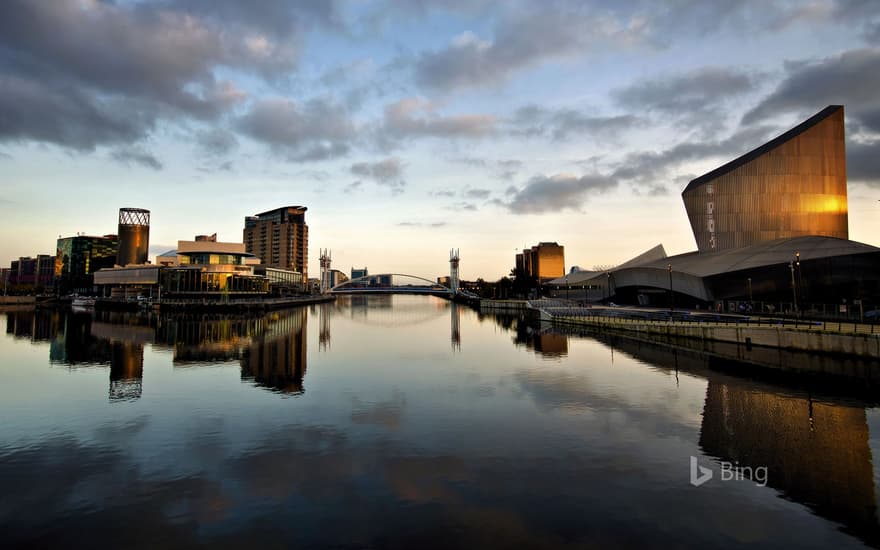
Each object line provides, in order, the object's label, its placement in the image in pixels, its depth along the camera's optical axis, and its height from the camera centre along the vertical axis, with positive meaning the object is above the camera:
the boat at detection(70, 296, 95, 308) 129.25 -1.59
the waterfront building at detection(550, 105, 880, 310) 57.26 +11.88
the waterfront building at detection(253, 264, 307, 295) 165.38 +7.45
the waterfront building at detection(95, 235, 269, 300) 126.81 +6.49
